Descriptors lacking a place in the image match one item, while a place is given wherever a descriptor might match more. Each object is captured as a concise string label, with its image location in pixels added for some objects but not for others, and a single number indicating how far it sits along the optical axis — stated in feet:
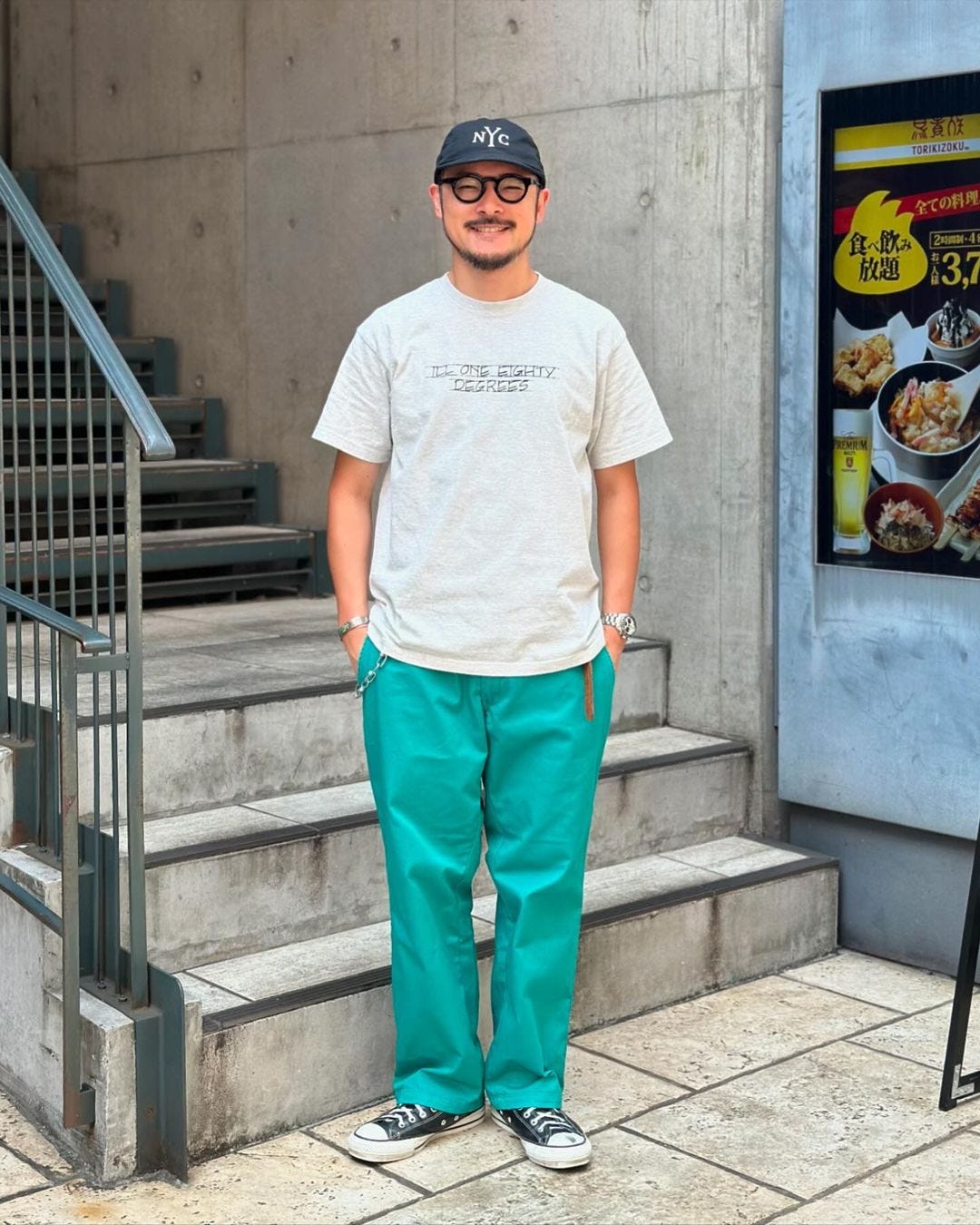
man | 10.70
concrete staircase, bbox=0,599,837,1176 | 11.73
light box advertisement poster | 14.19
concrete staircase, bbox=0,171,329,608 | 18.93
